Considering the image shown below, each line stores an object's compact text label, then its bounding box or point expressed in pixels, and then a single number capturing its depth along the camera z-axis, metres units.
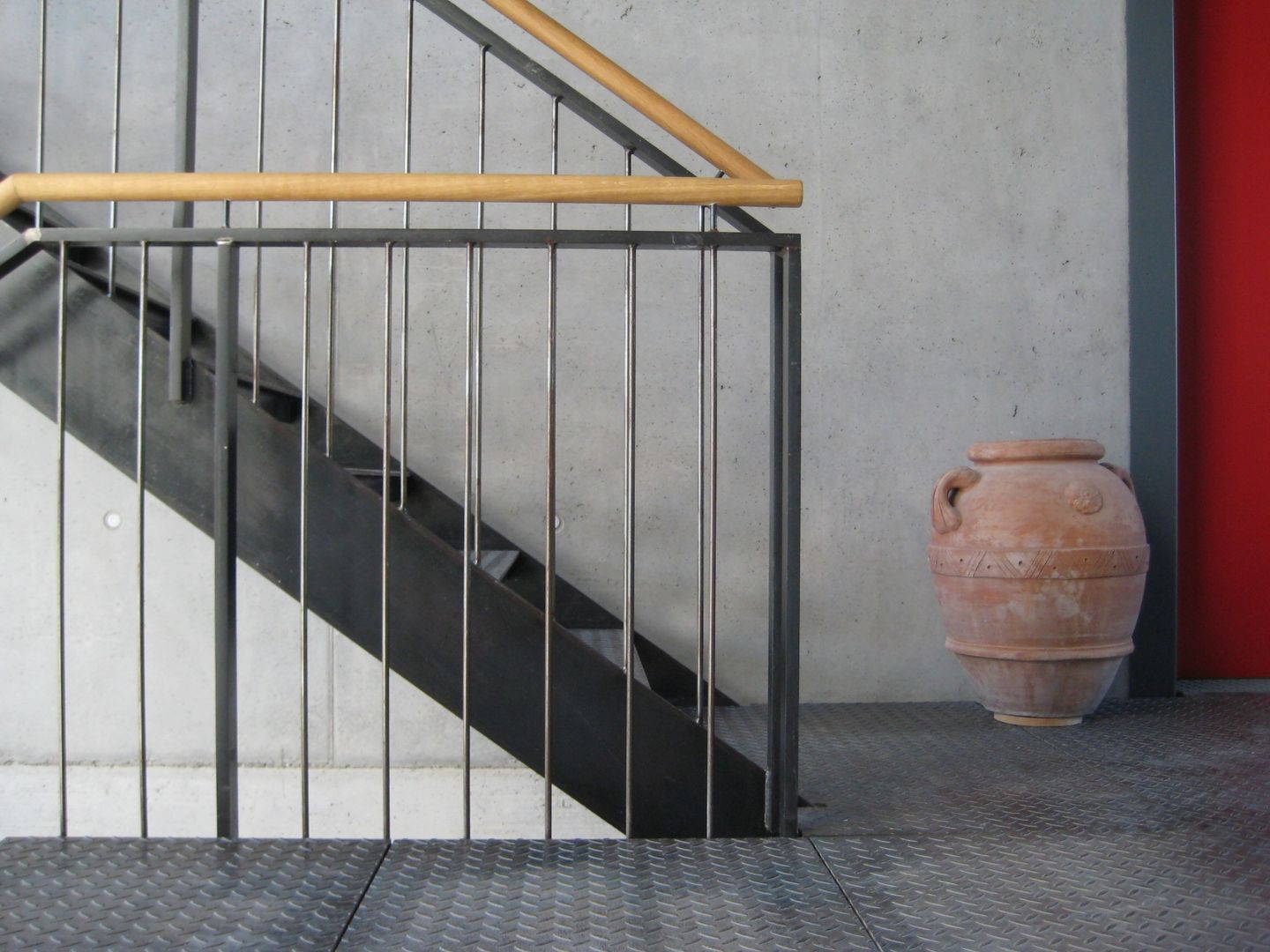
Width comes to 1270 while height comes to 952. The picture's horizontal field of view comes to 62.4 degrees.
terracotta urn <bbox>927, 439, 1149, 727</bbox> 2.92
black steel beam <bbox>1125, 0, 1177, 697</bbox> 3.53
